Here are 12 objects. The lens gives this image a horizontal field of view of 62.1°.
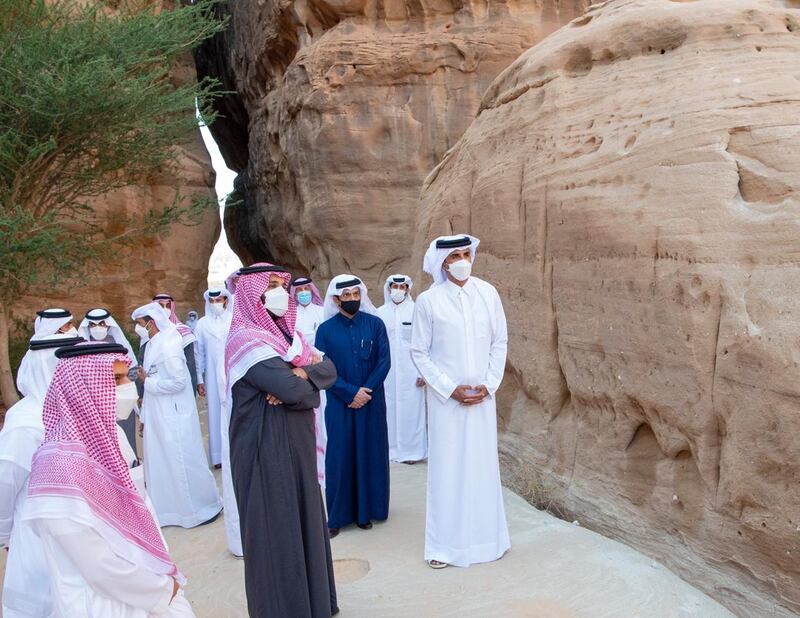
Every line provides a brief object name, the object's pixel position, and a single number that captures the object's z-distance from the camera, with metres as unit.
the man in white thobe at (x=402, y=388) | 6.42
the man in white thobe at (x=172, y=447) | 4.89
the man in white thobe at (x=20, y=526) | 2.21
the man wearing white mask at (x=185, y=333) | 6.06
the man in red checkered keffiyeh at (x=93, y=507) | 1.86
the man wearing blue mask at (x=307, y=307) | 7.04
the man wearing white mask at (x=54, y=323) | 4.74
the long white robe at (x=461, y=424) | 3.85
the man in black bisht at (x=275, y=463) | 2.96
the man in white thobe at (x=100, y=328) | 5.85
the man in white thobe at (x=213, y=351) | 6.44
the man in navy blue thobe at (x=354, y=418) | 4.55
